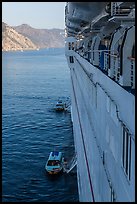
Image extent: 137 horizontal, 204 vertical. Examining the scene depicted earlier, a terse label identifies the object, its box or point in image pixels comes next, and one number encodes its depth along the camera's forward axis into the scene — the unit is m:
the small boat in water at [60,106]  46.81
